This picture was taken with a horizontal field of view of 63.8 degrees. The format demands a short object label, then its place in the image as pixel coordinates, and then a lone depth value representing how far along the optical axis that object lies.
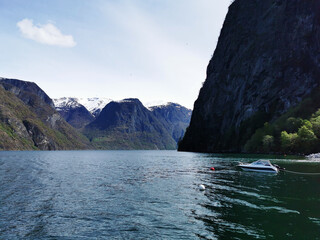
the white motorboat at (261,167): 52.07
